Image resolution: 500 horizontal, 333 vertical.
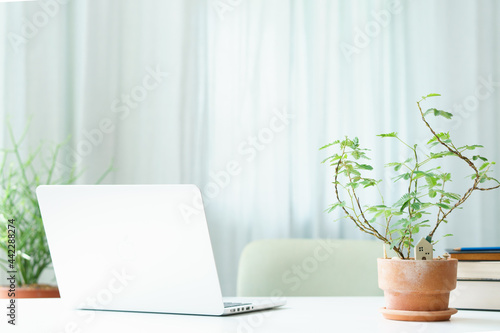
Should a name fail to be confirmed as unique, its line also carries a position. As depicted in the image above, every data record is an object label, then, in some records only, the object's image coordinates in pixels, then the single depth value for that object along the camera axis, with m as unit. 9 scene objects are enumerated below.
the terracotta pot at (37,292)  3.17
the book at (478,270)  2.32
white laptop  2.19
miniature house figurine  2.19
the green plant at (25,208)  3.36
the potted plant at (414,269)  2.17
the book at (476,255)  2.33
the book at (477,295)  2.34
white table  2.13
